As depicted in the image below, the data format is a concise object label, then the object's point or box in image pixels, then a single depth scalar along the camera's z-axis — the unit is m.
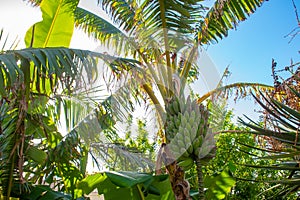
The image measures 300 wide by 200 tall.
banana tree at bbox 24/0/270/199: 4.39
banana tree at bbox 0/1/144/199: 2.26
